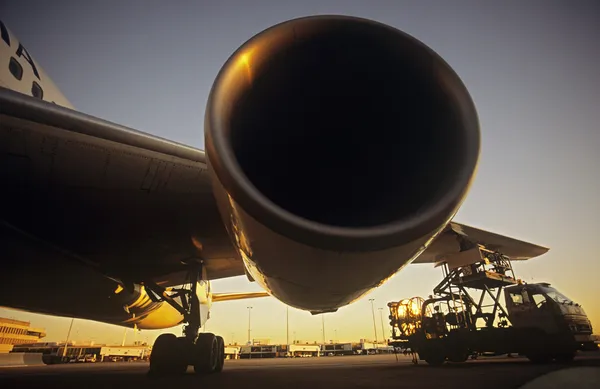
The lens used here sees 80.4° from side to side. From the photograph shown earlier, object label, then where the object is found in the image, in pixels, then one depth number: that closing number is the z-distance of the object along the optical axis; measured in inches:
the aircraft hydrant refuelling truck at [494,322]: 321.7
